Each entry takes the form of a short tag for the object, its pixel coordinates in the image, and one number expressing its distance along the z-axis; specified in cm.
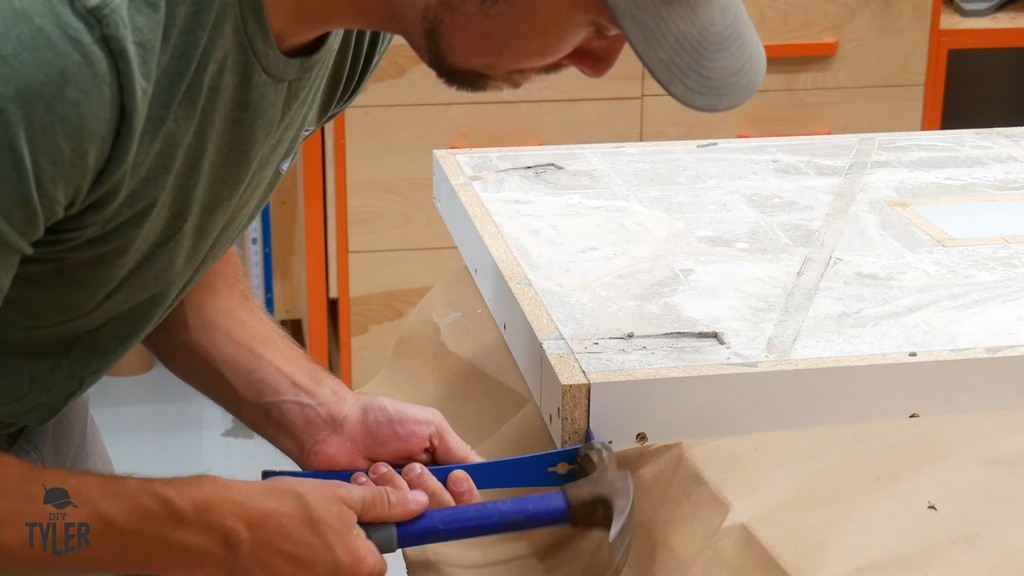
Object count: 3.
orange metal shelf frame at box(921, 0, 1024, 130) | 202
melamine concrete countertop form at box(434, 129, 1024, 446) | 78
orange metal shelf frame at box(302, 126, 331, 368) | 197
